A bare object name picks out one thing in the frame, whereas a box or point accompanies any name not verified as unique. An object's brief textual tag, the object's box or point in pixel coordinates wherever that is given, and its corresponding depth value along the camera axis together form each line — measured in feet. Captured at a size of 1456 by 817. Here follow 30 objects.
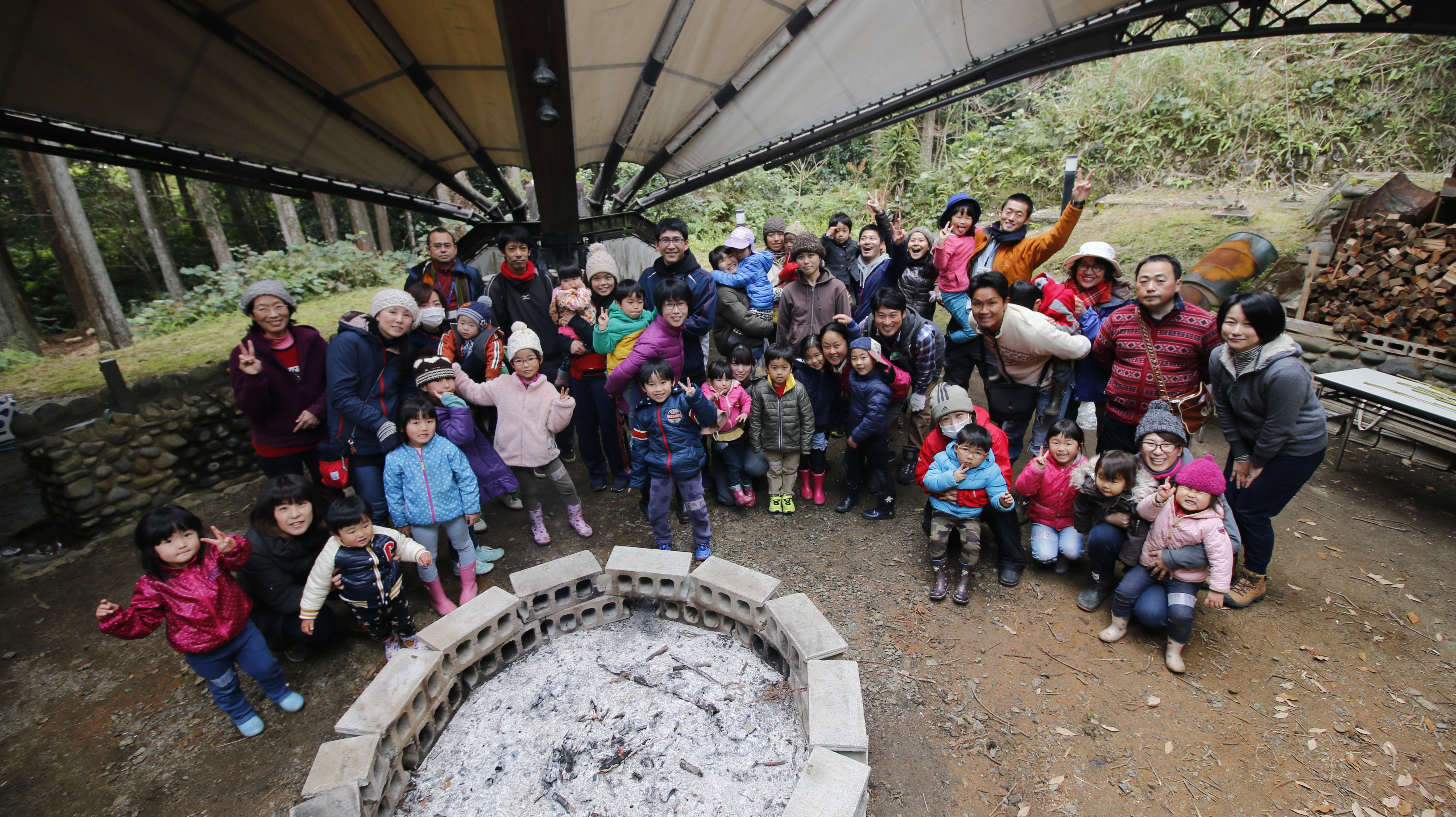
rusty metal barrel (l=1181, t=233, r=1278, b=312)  19.49
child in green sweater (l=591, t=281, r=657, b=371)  14.33
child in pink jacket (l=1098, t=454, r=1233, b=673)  10.04
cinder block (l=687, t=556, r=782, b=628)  10.41
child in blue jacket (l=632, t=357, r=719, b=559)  12.72
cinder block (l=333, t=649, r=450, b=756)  8.10
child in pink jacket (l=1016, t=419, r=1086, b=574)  12.38
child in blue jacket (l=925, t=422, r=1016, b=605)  11.91
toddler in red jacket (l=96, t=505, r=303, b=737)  8.68
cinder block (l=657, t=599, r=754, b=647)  10.87
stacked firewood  16.72
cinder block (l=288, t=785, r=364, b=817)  6.93
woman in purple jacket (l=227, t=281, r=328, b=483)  11.50
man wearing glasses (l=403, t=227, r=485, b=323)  15.65
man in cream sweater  13.09
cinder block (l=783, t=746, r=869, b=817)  6.70
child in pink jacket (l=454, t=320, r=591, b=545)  13.55
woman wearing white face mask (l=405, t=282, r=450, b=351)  13.46
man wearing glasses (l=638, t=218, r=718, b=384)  15.21
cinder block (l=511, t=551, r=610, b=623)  10.69
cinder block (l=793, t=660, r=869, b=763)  7.66
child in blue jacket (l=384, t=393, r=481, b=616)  11.46
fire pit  7.97
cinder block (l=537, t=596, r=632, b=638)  11.07
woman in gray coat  10.07
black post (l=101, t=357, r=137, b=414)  15.07
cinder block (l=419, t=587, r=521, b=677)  9.53
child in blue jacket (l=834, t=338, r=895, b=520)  13.94
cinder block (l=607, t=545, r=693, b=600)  10.97
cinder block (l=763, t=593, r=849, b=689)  9.14
